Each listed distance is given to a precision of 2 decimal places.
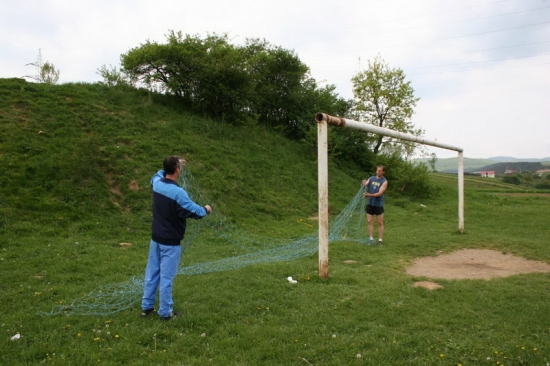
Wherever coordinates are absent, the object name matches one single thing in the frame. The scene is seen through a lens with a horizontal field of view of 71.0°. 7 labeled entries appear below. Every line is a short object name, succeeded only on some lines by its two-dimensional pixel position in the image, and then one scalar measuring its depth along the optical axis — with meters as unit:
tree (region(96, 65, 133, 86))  19.55
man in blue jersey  9.88
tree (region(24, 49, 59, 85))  19.39
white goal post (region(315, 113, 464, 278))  6.72
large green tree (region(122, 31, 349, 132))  18.58
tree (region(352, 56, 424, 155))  27.88
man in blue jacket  4.77
